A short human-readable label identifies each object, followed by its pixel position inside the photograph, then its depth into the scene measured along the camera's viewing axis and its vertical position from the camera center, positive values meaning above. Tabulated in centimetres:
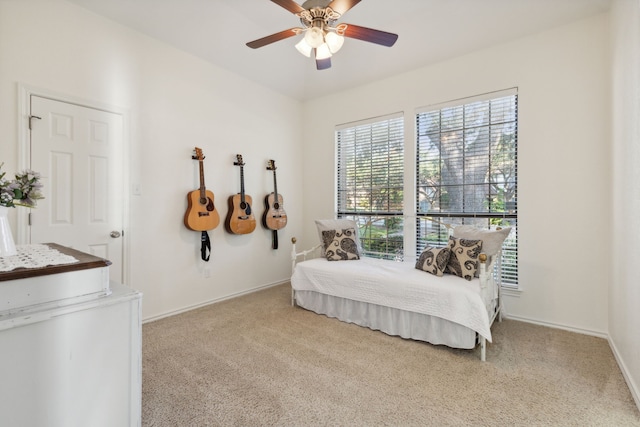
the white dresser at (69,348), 97 -48
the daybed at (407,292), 230 -71
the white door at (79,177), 235 +31
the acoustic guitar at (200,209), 321 +4
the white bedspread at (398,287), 227 -66
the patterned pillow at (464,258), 260 -40
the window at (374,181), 383 +43
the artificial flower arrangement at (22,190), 119 +9
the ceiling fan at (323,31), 203 +134
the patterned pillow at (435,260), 271 -45
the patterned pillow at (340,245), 343 -38
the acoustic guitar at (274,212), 410 +1
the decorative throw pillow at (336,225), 363 -16
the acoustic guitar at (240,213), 362 -1
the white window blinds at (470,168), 306 +49
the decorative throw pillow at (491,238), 266 -24
